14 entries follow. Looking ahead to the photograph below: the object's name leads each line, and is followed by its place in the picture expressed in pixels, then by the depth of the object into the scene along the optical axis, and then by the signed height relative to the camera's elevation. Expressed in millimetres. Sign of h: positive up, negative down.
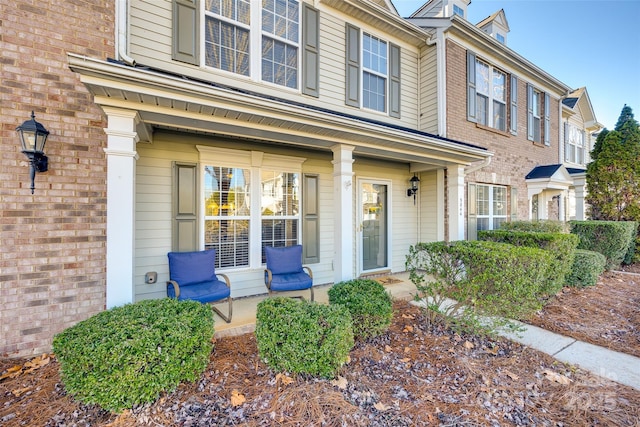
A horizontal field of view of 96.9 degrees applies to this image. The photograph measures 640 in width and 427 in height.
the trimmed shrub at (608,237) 6797 -556
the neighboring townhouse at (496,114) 6422 +2638
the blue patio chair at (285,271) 4277 -935
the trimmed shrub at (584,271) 5504 -1093
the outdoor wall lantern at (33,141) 2803 +732
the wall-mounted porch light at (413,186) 6668 +681
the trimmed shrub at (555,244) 4055 -488
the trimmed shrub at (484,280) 3139 -757
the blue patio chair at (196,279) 3652 -912
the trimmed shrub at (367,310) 3117 -1051
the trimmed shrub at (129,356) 1998 -1042
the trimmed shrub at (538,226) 5961 -249
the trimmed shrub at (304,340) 2451 -1103
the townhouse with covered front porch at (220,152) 2936 +981
